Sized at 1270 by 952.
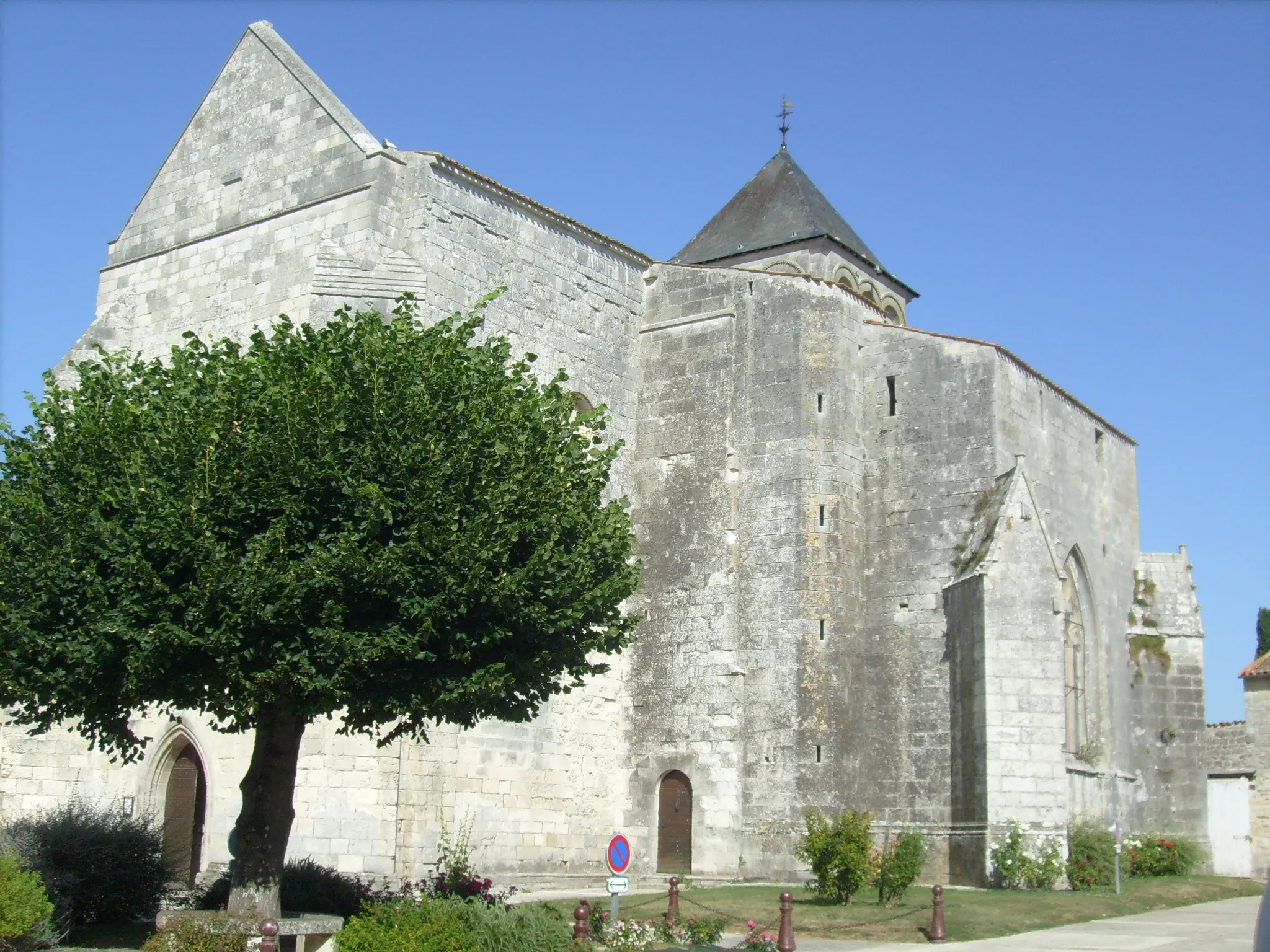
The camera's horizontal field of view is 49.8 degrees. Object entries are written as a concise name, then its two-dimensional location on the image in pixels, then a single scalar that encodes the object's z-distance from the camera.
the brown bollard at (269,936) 9.05
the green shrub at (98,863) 14.09
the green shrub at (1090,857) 18.20
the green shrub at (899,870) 15.39
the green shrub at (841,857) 15.42
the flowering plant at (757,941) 12.56
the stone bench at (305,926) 11.11
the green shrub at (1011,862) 17.30
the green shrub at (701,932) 12.71
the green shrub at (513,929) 10.83
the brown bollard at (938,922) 13.66
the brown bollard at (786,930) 12.51
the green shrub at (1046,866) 17.28
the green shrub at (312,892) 13.45
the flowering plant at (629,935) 11.91
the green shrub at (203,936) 10.70
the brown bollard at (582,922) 11.31
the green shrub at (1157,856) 20.83
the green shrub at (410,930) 10.52
